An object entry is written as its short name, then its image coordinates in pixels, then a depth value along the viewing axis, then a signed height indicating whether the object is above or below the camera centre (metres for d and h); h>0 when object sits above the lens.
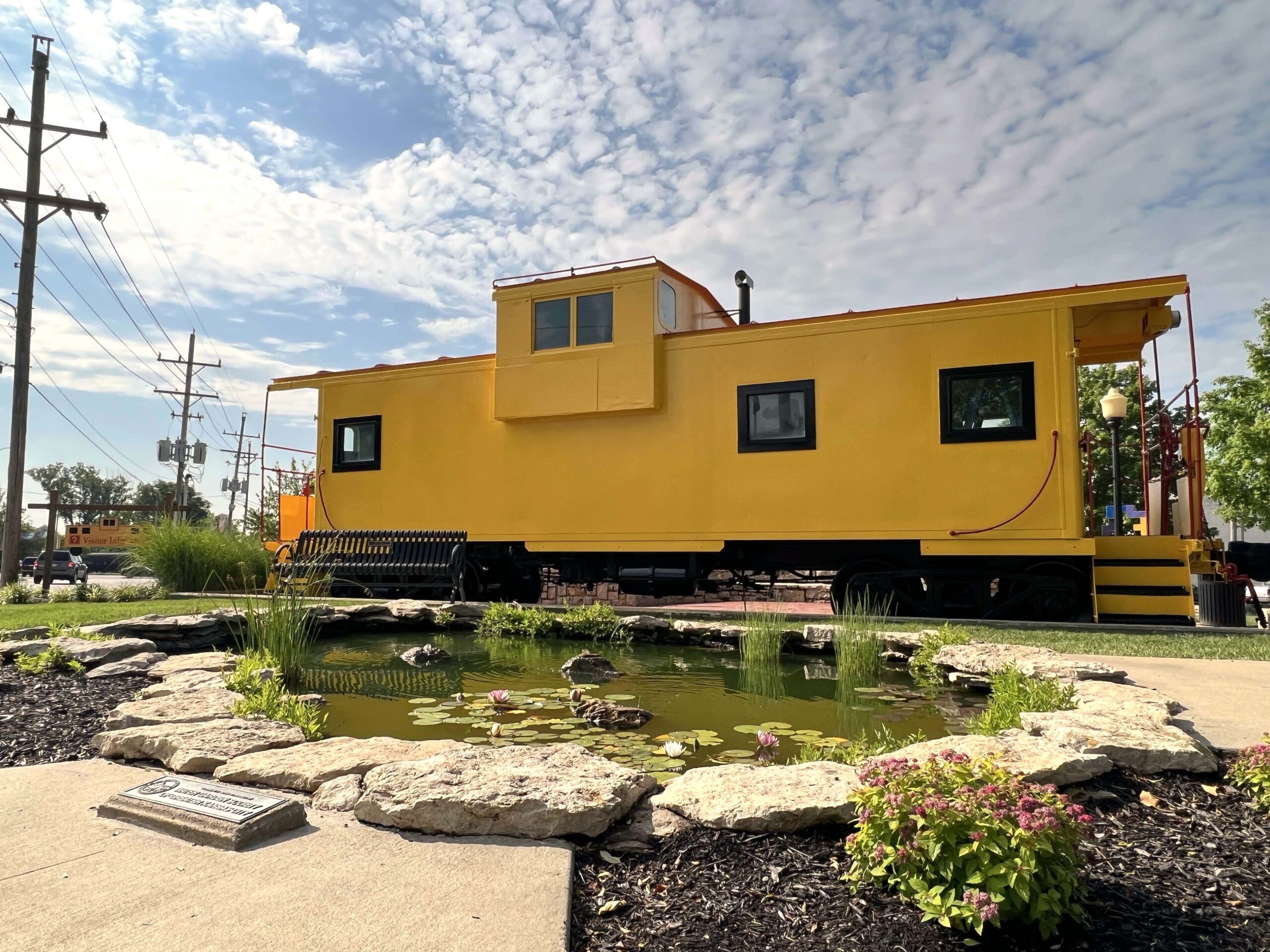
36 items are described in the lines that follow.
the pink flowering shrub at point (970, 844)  1.62 -0.69
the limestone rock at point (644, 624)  6.93 -0.83
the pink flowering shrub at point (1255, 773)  2.31 -0.72
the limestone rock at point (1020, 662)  4.18 -0.74
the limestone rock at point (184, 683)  3.95 -0.81
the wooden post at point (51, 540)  10.68 -0.16
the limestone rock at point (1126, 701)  3.18 -0.73
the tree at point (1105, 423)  20.86 +3.17
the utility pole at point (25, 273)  12.05 +4.35
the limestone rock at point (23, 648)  4.92 -0.76
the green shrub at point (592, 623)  7.10 -0.84
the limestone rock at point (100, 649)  4.87 -0.78
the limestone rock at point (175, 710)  3.24 -0.79
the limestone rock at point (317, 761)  2.56 -0.80
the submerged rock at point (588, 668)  5.26 -0.94
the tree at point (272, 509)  12.85 +0.59
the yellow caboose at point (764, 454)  7.30 +0.85
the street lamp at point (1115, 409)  9.03 +1.48
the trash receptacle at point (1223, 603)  7.34 -0.64
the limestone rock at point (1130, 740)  2.66 -0.73
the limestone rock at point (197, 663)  4.59 -0.82
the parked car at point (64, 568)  26.72 -1.42
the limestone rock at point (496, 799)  2.18 -0.77
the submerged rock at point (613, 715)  3.99 -0.95
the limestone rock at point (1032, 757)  2.47 -0.74
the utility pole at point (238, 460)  49.38 +4.62
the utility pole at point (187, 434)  34.34 +4.28
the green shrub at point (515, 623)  7.22 -0.86
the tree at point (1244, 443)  17.55 +2.15
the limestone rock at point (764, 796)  2.18 -0.78
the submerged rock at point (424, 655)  5.98 -0.97
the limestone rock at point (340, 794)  2.38 -0.82
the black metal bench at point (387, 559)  9.23 -0.34
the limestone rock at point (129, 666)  4.55 -0.83
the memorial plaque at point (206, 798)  2.16 -0.79
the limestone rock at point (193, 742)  2.74 -0.80
